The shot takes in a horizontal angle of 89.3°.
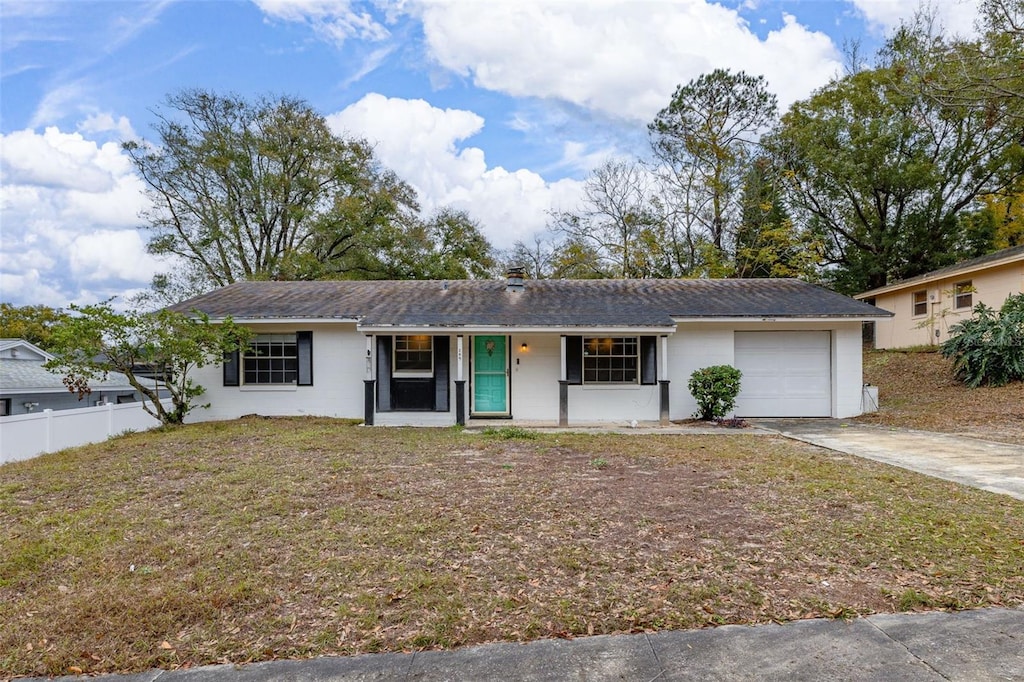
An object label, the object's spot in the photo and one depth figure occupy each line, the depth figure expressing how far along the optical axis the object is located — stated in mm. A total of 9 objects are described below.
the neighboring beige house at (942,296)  15391
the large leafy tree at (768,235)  21875
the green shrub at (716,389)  10789
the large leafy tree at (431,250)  24172
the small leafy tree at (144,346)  8984
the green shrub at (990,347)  11852
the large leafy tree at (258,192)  22953
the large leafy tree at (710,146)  22156
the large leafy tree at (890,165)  20927
